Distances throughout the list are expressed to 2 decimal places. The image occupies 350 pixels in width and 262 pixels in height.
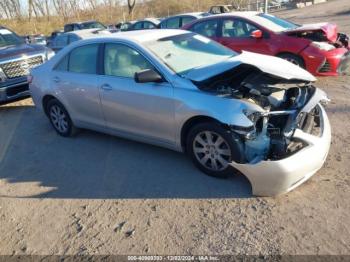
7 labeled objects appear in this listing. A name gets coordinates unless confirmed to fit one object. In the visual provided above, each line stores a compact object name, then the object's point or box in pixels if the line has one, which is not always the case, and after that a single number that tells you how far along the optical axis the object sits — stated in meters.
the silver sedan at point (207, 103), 3.61
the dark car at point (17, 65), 7.69
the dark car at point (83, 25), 20.03
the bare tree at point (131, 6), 41.91
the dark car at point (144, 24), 16.58
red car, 7.34
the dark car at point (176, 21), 13.07
